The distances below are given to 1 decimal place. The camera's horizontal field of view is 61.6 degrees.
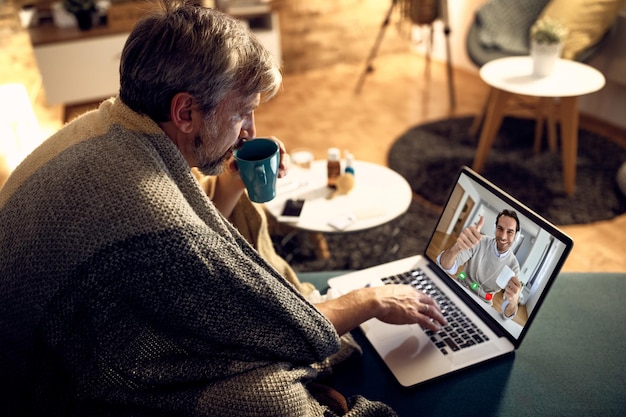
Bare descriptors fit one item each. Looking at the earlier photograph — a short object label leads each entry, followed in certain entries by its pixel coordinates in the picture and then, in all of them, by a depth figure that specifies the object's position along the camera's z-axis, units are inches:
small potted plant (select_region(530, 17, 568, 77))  95.6
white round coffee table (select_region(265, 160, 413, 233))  68.1
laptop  39.3
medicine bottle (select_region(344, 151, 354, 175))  74.5
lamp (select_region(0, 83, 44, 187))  100.5
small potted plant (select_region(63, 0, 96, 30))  136.9
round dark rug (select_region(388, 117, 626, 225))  99.1
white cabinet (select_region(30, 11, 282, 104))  134.1
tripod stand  139.0
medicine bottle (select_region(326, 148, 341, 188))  74.3
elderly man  29.5
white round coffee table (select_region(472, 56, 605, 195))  93.8
